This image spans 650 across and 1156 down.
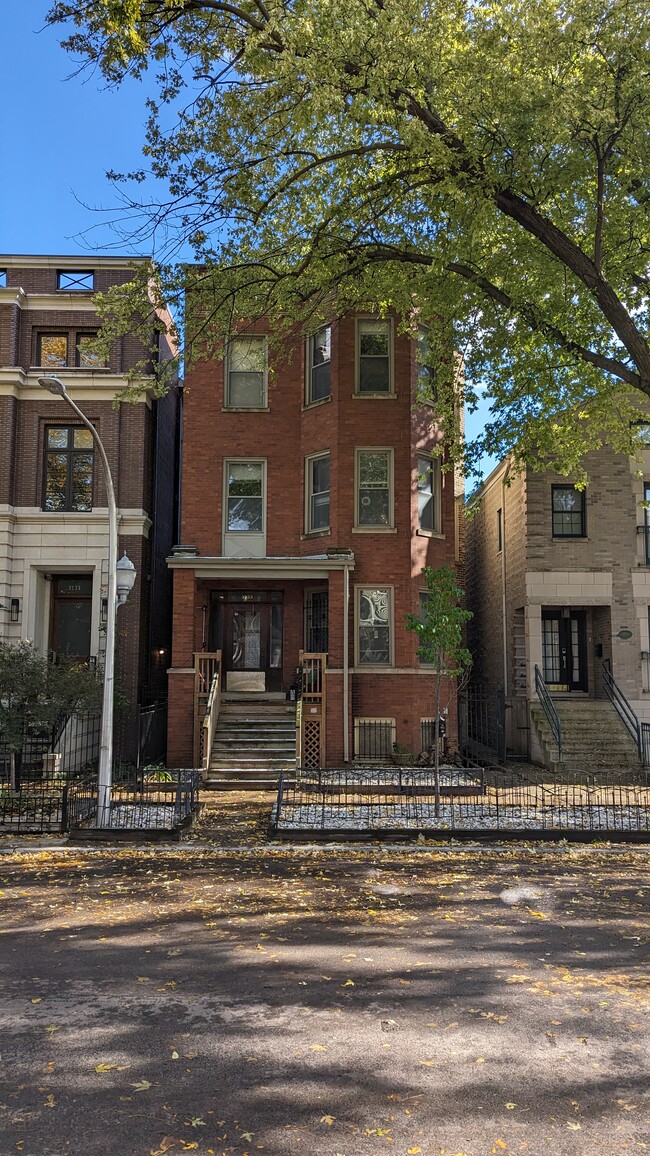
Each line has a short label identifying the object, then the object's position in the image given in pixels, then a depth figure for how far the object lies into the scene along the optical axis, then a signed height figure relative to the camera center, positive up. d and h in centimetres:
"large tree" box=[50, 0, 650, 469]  1201 +837
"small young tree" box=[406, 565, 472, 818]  1405 +70
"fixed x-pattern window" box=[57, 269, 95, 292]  2220 +1032
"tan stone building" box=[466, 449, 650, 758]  2202 +217
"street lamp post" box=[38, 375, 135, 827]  1291 +35
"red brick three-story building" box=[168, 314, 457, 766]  1980 +357
